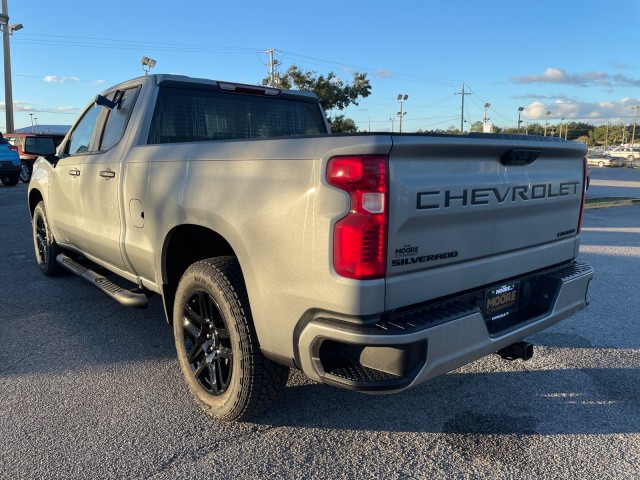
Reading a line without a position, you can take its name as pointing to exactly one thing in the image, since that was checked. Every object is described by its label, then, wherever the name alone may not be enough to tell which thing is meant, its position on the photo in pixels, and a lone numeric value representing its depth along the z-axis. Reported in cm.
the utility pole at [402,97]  5906
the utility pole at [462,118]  6825
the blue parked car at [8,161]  1797
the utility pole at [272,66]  3785
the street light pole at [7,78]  3381
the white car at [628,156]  5444
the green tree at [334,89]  3253
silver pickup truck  219
